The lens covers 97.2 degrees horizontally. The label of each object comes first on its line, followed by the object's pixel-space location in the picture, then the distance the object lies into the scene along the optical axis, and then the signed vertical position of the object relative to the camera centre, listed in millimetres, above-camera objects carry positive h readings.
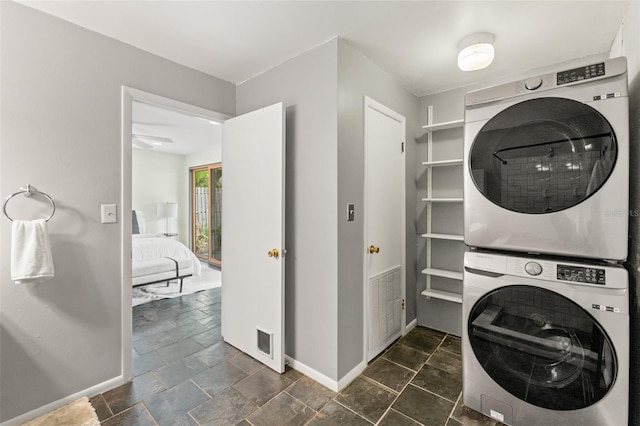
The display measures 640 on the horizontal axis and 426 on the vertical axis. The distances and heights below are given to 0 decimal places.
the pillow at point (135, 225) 5707 -260
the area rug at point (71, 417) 1654 -1232
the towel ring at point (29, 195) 1614 +99
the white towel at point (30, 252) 1575 -228
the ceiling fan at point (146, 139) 4289 +1143
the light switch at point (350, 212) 2072 +2
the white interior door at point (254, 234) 2150 -184
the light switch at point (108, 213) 1949 -6
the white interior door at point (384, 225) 2297 -111
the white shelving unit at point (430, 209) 2595 +28
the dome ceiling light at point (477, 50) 1909 +1104
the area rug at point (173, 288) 3852 -1155
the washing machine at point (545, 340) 1283 -656
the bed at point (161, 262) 3947 -734
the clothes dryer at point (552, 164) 1299 +252
